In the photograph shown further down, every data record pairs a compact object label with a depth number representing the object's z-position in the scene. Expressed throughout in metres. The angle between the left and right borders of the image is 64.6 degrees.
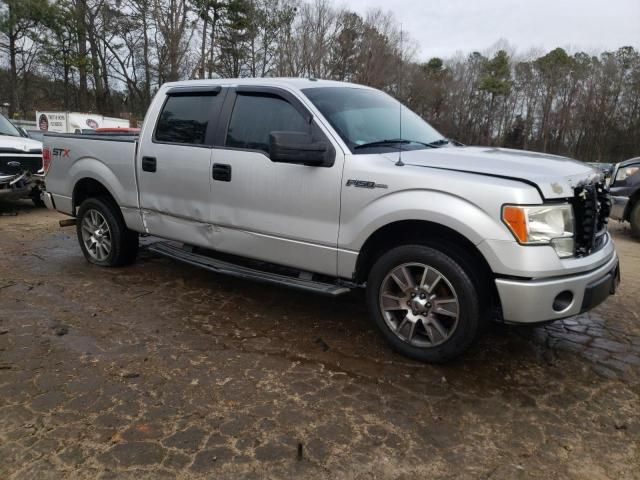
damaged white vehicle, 8.34
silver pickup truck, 2.96
